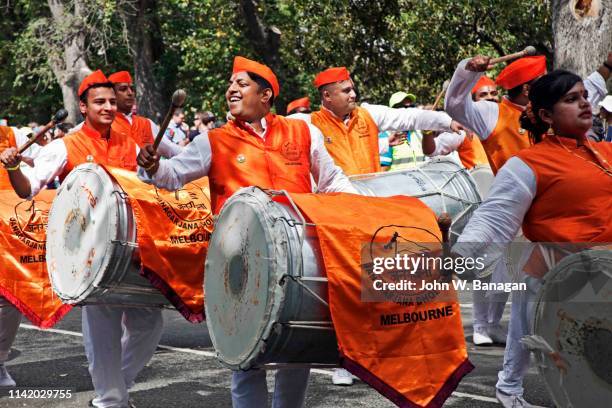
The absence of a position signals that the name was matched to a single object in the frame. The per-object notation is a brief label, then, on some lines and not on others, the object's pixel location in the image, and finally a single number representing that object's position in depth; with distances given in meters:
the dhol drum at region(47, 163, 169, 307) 5.66
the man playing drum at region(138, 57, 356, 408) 5.30
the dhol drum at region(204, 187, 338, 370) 4.15
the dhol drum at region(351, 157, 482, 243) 5.49
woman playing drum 4.09
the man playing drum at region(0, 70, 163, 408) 6.05
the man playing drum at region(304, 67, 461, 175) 7.58
